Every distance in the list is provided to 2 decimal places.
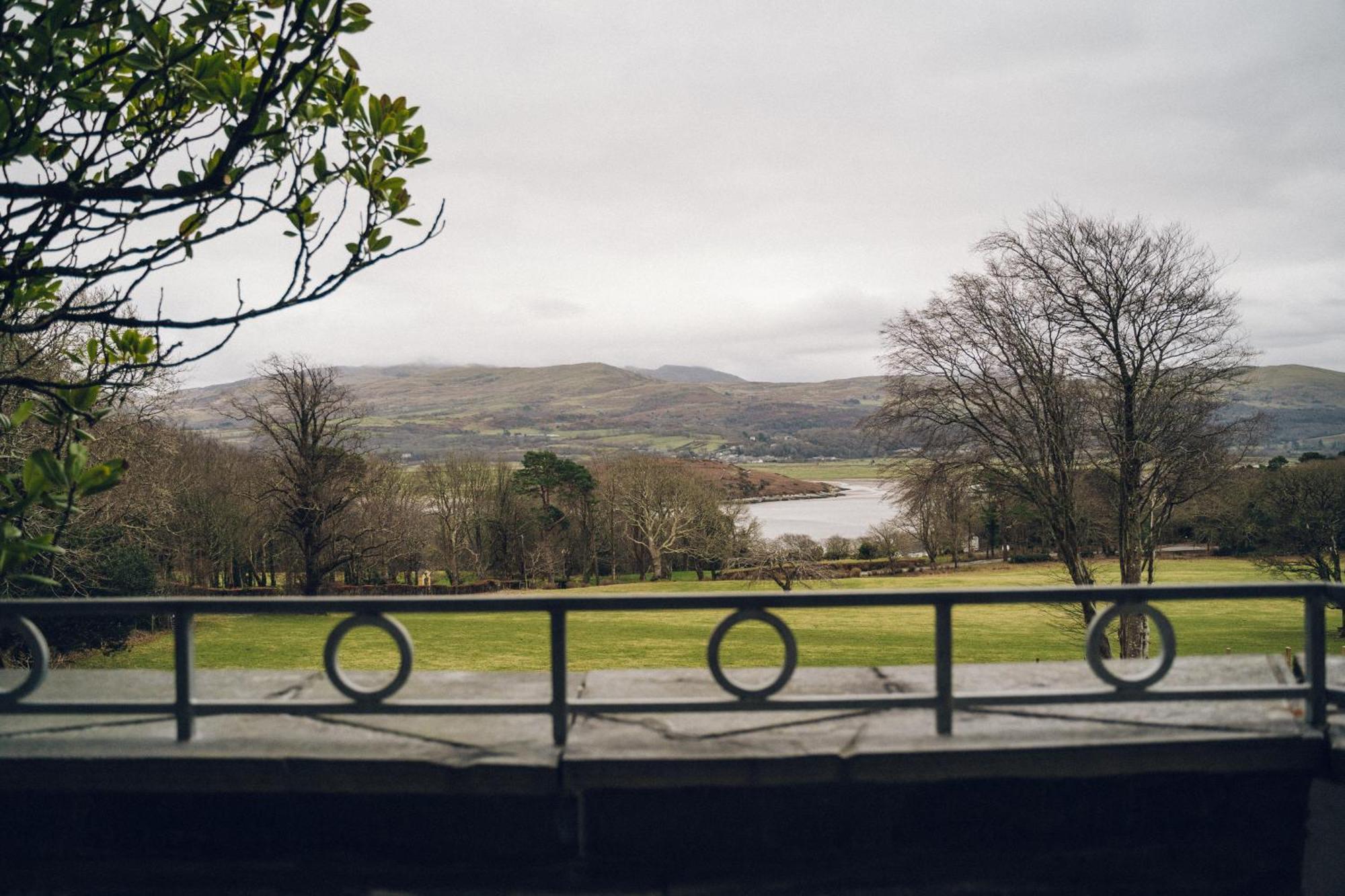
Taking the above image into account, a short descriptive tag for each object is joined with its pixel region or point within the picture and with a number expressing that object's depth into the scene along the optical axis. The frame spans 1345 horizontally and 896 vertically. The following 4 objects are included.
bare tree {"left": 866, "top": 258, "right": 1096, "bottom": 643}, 20.41
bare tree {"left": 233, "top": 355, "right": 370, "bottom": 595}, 40.12
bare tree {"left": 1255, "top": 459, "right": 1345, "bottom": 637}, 31.75
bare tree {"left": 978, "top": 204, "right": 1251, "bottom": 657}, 19.34
